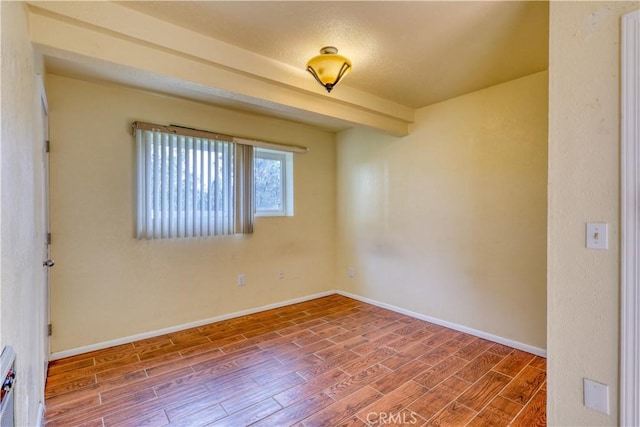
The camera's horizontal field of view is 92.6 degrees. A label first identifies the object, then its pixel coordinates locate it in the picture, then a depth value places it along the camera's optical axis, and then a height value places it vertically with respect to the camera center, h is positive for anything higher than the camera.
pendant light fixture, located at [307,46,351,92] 2.09 +1.00
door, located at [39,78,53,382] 2.21 -0.18
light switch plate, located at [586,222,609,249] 1.37 -0.11
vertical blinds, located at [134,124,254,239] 2.96 +0.27
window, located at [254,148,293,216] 3.93 +0.38
